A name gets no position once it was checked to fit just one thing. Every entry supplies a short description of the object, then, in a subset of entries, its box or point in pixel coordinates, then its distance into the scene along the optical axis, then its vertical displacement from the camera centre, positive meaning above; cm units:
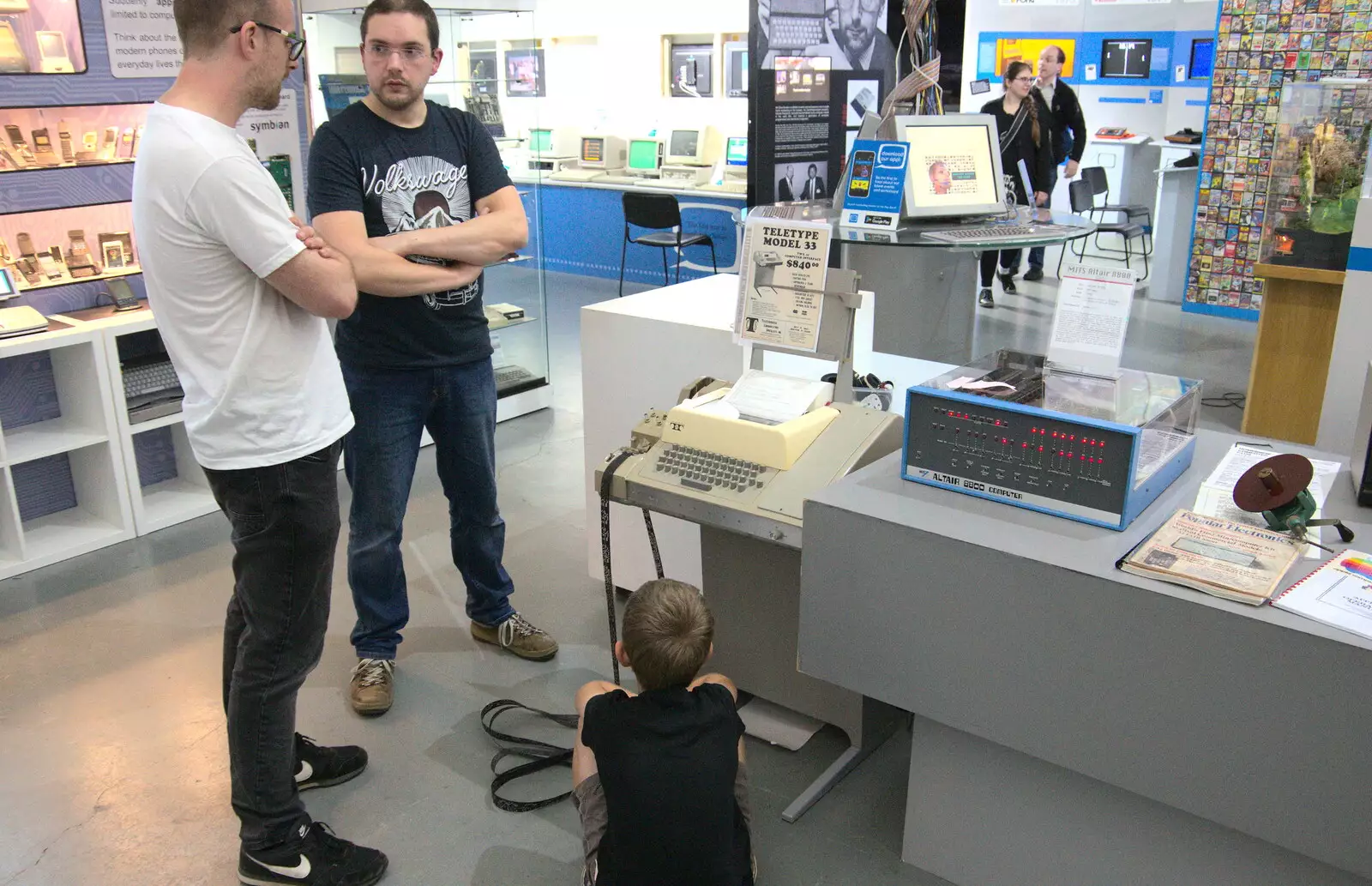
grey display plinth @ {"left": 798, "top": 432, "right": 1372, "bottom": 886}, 158 -91
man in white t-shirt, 175 -40
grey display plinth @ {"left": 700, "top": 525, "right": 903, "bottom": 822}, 254 -122
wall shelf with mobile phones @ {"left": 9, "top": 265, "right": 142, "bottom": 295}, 373 -52
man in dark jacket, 735 +2
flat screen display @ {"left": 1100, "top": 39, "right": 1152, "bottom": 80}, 783 +41
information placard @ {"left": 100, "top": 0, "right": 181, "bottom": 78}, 375 +30
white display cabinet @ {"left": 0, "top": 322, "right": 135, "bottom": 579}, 359 -114
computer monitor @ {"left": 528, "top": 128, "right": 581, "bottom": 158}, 926 -17
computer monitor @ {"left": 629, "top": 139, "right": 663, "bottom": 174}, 870 -26
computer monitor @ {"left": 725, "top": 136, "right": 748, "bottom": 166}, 803 -22
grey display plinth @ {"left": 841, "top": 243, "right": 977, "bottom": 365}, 448 -73
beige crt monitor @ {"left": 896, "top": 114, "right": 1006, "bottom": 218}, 353 -15
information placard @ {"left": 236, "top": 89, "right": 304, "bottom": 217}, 416 -6
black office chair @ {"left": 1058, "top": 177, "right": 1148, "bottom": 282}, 709 -55
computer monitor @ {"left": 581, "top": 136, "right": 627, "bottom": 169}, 878 -23
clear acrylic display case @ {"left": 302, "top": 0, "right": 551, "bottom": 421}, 449 +14
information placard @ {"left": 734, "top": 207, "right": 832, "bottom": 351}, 236 -35
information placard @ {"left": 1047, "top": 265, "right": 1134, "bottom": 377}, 205 -37
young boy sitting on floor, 173 -99
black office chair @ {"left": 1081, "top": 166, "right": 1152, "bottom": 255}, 759 -60
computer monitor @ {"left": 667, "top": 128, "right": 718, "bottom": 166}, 838 -19
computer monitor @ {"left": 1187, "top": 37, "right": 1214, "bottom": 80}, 750 +39
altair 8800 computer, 188 -56
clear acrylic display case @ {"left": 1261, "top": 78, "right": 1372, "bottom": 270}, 452 -23
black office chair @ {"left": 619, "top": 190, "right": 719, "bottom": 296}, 735 -63
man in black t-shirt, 244 -37
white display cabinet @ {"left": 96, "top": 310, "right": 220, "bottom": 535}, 374 -125
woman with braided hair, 697 -7
